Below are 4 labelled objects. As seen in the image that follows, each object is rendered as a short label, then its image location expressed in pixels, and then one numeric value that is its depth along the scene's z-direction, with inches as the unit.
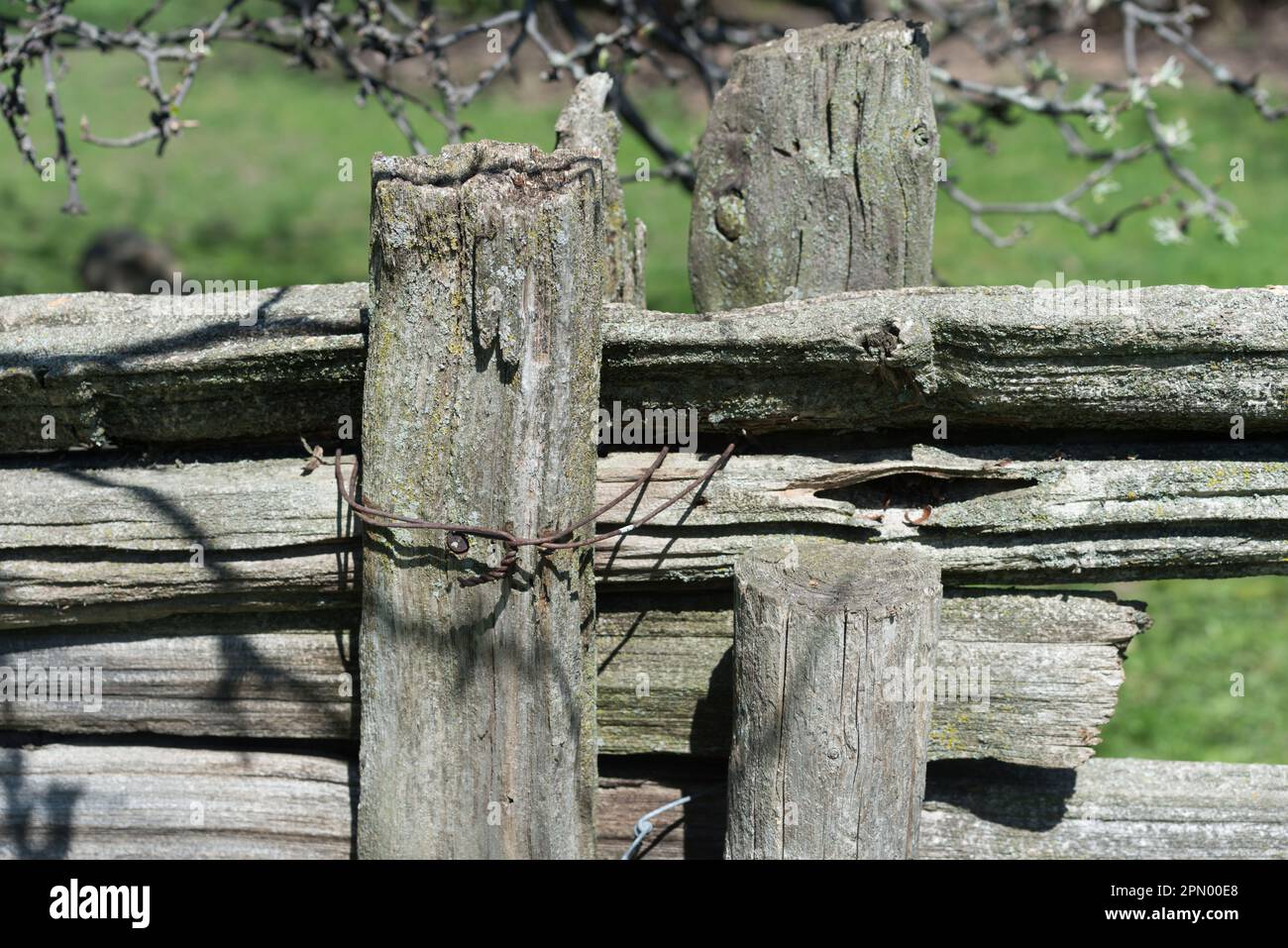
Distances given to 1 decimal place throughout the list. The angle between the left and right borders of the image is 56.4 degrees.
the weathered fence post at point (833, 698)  87.2
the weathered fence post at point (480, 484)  83.2
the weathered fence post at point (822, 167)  104.3
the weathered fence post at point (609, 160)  104.8
